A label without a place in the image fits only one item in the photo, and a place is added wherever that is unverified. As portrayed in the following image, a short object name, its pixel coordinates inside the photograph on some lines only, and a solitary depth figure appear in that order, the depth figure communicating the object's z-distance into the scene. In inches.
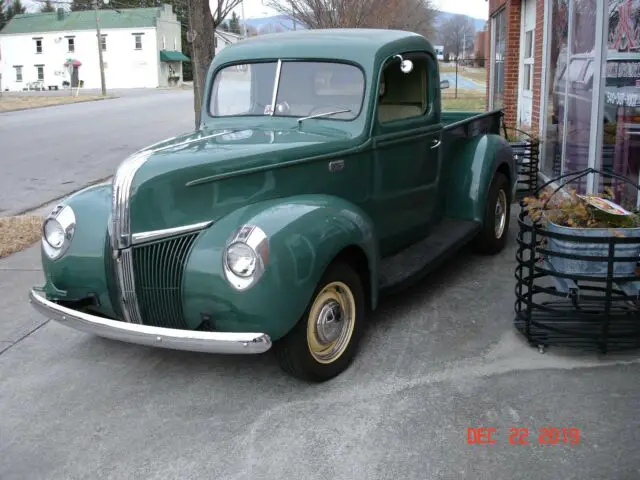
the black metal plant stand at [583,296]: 156.3
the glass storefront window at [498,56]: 516.7
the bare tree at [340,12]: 653.3
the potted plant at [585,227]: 158.7
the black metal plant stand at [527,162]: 335.0
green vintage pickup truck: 138.8
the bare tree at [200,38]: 351.3
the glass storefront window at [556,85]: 309.6
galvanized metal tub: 158.4
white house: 2425.0
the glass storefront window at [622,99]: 223.8
